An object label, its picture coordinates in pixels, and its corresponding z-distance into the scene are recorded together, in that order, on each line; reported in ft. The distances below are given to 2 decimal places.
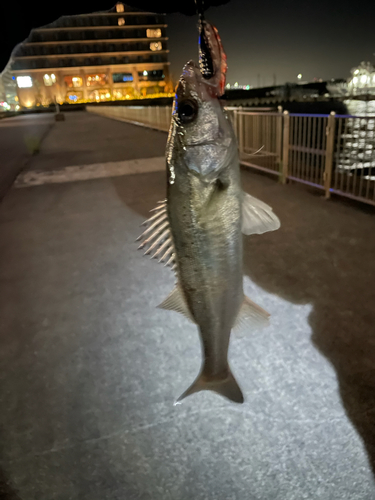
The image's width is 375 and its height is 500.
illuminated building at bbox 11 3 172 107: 327.47
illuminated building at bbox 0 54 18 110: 316.21
